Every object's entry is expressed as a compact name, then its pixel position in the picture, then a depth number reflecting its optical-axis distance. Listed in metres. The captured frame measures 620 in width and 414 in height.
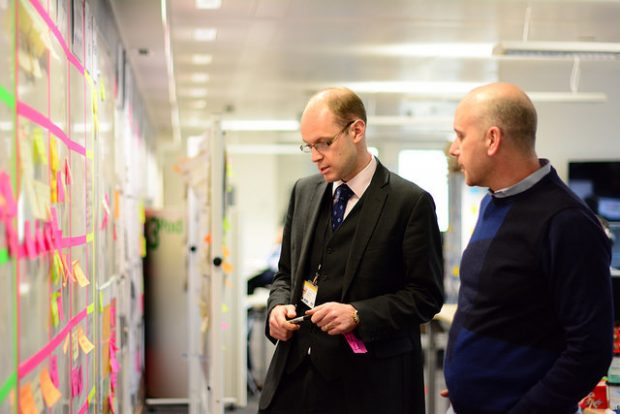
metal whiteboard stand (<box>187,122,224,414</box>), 3.73
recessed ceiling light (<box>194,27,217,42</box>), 6.09
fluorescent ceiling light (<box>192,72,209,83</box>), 8.00
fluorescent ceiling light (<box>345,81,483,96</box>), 8.62
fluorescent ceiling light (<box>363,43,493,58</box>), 6.75
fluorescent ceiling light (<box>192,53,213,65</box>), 7.05
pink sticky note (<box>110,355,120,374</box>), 3.59
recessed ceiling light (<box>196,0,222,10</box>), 5.24
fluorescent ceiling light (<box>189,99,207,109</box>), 9.79
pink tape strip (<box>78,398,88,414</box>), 2.59
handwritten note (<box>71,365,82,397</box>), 2.37
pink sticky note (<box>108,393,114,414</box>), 3.52
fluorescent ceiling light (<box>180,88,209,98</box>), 8.95
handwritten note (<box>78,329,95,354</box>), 2.53
